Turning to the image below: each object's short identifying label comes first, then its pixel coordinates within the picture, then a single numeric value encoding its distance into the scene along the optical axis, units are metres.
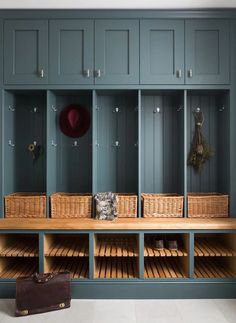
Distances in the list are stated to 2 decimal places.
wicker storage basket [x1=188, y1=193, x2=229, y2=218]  2.66
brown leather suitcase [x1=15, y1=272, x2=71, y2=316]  2.29
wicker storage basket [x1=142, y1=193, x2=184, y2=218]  2.66
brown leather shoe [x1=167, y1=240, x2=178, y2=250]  2.68
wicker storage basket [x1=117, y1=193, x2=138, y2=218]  2.67
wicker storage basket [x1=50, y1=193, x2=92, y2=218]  2.66
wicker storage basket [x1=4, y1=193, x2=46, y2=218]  2.66
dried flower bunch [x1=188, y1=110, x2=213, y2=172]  2.84
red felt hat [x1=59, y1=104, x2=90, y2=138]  2.86
